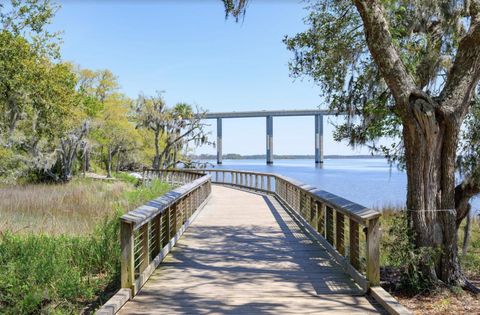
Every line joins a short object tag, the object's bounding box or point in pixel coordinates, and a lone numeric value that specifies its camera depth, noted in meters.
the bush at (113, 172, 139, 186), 32.41
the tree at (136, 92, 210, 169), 42.41
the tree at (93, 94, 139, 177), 39.67
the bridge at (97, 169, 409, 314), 4.61
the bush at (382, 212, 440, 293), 5.49
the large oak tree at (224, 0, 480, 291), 5.65
